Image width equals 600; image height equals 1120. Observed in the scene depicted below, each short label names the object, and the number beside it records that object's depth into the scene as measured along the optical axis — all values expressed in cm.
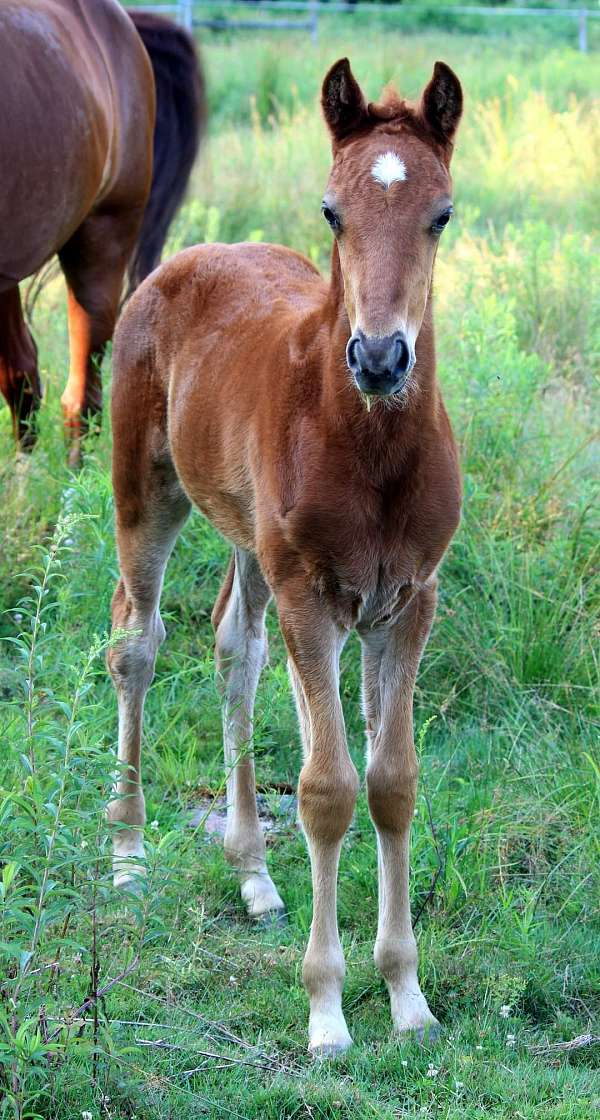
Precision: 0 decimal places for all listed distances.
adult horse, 1065
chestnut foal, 548
